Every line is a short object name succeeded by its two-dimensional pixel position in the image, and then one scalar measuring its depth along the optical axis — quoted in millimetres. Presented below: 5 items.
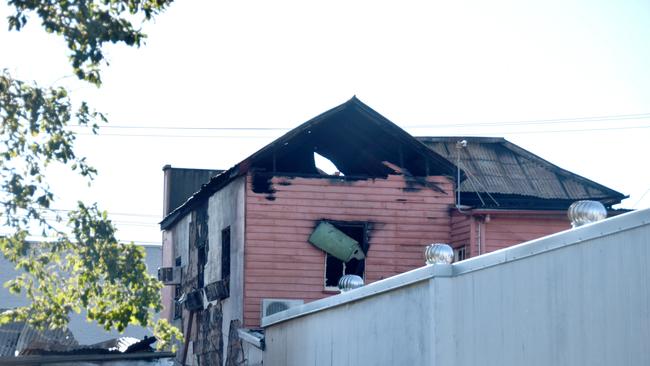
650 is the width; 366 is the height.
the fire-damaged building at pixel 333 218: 25422
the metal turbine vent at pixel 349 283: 17750
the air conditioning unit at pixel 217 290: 26984
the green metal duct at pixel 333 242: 25500
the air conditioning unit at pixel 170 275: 31906
